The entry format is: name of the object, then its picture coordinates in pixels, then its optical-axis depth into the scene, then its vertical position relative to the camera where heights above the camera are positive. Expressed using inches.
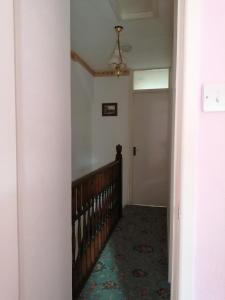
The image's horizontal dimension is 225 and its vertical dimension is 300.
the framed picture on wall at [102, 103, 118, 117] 180.9 +17.1
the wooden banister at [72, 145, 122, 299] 77.0 -34.1
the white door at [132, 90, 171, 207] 175.5 -10.4
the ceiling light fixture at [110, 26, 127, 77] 118.2 +35.2
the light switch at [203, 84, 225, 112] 36.4 +5.2
